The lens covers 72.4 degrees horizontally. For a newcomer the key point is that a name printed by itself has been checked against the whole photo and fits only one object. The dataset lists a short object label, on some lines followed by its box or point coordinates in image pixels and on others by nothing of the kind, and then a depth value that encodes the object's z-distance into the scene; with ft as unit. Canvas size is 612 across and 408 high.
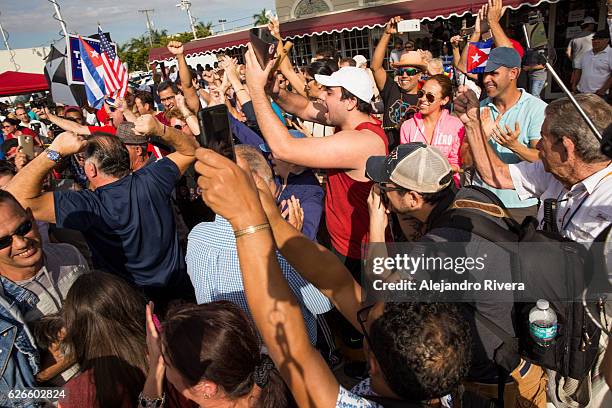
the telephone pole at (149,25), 215.51
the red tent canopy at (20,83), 43.60
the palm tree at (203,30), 185.98
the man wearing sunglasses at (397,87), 16.39
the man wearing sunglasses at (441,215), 5.15
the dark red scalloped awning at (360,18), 33.58
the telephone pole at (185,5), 136.26
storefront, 33.55
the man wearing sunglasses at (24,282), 5.71
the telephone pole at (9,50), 147.48
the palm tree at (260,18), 171.70
